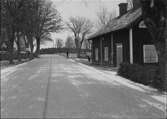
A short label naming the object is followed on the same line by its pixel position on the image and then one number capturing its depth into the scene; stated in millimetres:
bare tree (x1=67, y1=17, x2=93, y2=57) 74562
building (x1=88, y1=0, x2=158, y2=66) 20062
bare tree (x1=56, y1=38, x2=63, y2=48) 129925
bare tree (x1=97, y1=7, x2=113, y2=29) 71106
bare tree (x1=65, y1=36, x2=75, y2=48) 123662
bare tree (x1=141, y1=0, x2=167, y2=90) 9836
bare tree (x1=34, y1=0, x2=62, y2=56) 57750
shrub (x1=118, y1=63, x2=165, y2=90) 10397
